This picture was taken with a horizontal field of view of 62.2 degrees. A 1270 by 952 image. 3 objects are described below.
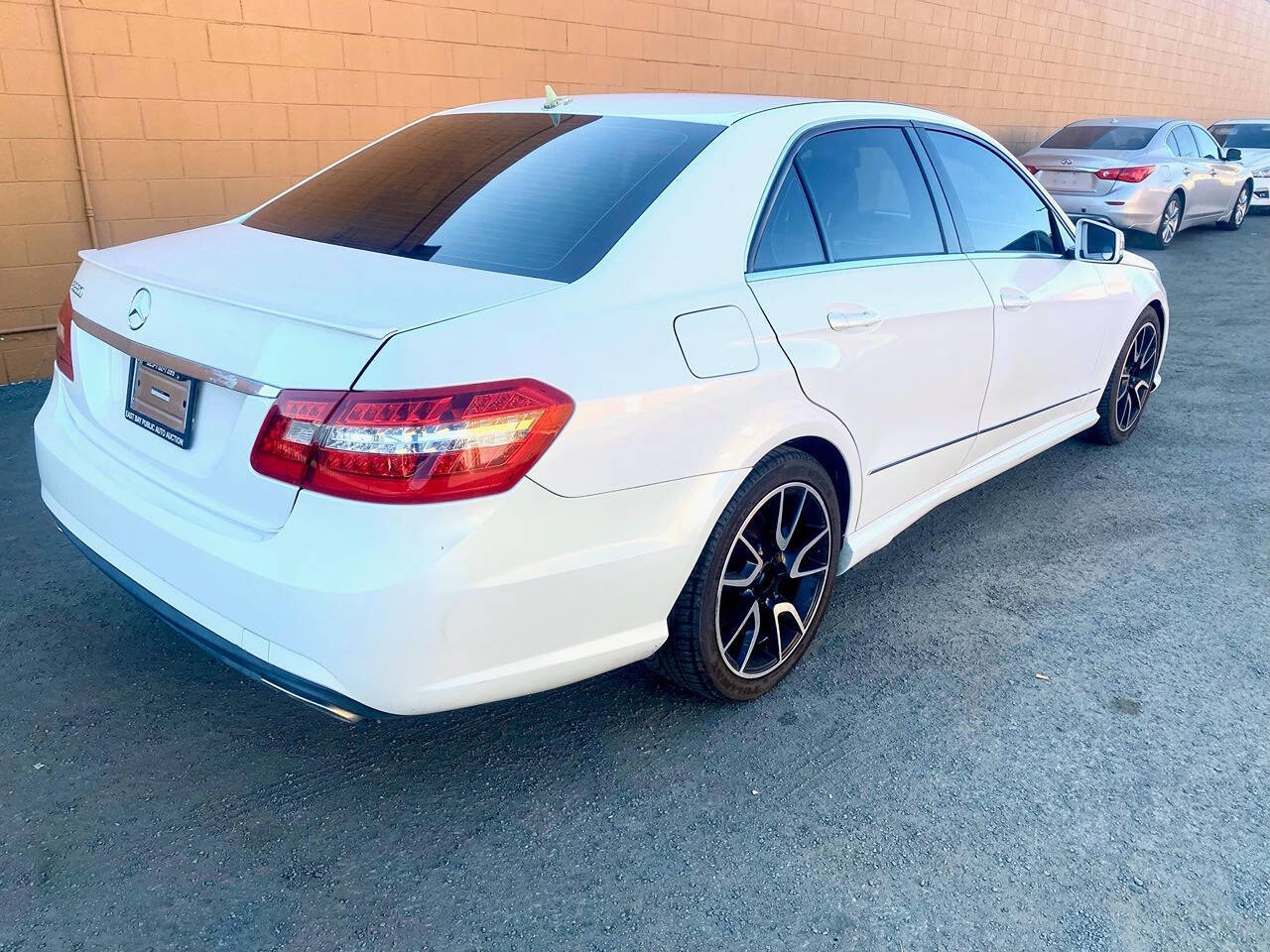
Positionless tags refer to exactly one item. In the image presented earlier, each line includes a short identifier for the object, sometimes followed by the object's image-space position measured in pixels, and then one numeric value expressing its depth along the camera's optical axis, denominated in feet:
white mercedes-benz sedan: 7.07
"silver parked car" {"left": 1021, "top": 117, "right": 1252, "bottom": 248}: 37.32
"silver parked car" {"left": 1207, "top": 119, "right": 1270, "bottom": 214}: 52.21
